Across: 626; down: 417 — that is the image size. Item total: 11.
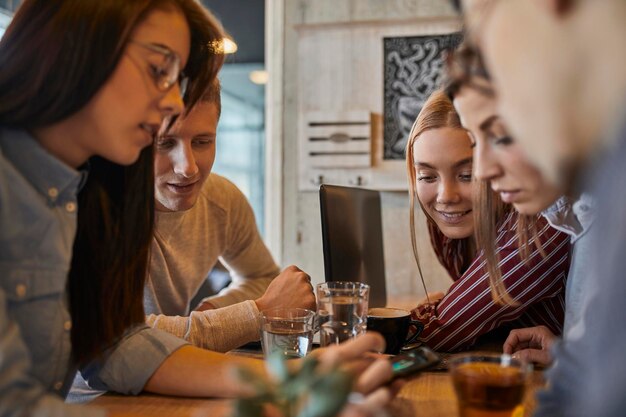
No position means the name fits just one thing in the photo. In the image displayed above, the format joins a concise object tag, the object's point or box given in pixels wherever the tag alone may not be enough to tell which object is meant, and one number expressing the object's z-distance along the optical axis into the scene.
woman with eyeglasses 0.75
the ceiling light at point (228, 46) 1.28
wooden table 0.81
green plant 0.50
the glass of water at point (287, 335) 1.03
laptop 1.41
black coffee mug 1.08
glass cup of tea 0.69
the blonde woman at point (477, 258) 1.23
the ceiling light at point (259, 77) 3.54
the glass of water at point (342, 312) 0.99
